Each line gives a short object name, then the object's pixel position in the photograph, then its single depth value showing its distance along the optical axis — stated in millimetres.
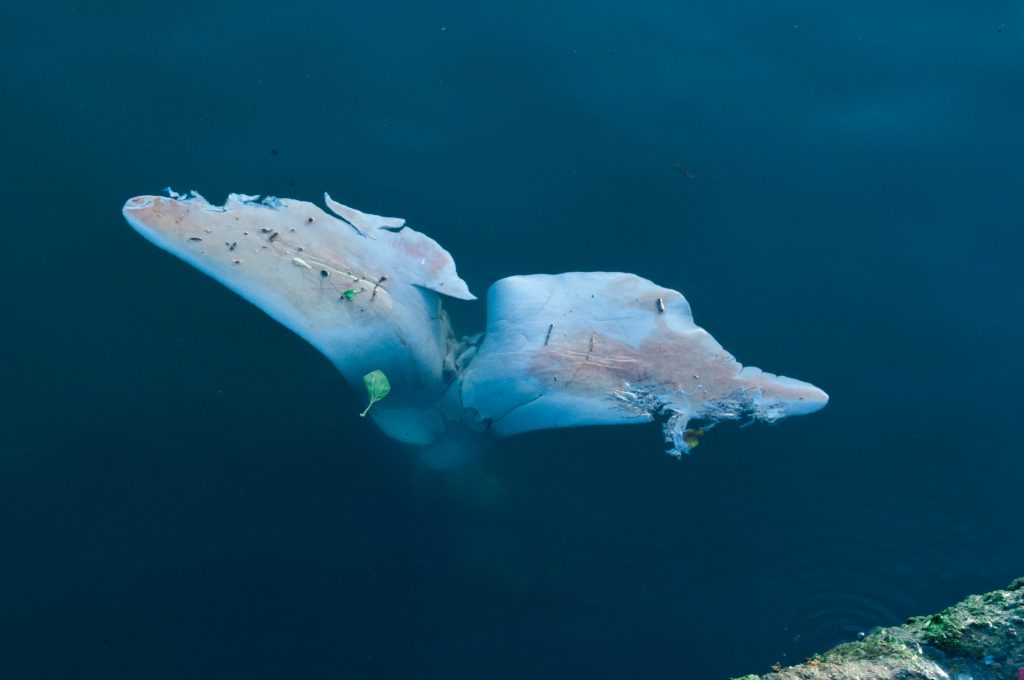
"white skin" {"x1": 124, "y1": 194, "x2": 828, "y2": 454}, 4246
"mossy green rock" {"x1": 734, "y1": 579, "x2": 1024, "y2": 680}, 3199
